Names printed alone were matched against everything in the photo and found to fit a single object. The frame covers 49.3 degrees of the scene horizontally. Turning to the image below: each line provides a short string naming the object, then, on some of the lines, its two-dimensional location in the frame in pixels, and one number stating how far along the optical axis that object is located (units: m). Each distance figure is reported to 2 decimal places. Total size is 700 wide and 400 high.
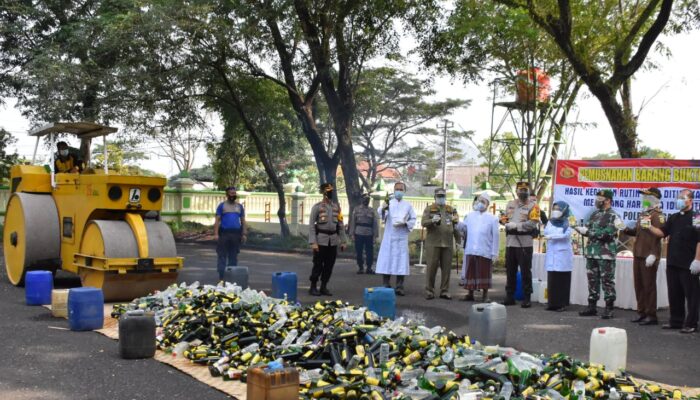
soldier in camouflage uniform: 10.74
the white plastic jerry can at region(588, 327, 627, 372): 6.91
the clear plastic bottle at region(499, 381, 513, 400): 5.43
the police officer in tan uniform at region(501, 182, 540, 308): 11.69
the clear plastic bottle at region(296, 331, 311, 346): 7.10
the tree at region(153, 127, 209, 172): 50.97
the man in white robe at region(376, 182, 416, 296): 12.58
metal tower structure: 25.42
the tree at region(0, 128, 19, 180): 27.97
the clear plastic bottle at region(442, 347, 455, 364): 6.25
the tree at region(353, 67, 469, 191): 46.16
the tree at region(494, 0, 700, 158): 14.45
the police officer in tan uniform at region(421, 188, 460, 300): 12.31
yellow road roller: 10.58
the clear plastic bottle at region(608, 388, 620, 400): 5.59
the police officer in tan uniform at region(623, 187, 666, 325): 10.31
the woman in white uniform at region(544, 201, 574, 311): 11.47
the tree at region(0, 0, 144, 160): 21.50
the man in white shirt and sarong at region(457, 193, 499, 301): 12.00
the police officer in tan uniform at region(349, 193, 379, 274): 16.31
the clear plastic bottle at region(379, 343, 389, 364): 6.35
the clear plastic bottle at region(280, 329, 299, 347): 7.09
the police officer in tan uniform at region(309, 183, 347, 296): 12.23
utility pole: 50.86
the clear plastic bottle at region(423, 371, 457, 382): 5.82
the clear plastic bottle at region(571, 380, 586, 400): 5.47
